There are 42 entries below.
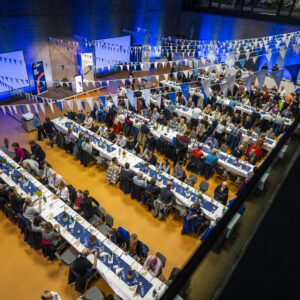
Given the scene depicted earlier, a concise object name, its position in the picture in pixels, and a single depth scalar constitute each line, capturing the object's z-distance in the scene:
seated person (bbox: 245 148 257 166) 8.52
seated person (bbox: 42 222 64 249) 5.43
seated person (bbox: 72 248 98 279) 4.84
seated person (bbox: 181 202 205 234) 6.19
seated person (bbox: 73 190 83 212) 6.43
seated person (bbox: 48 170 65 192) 7.10
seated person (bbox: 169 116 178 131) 10.34
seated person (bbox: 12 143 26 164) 7.98
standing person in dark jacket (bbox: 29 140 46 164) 8.23
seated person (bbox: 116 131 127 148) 9.05
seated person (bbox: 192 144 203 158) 8.38
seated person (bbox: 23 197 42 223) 5.88
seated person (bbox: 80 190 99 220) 6.13
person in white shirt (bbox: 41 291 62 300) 4.22
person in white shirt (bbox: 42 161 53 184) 7.34
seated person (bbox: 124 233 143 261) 5.28
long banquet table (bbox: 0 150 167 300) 4.60
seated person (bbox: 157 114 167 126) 10.75
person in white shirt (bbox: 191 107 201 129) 10.79
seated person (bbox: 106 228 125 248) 5.51
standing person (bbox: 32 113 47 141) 10.23
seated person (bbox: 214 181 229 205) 6.91
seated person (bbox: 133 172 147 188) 7.17
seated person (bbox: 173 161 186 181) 7.70
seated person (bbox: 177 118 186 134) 9.91
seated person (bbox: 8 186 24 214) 6.17
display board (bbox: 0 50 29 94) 12.71
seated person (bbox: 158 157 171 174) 7.88
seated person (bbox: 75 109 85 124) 10.67
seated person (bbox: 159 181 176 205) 6.67
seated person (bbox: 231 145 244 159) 8.50
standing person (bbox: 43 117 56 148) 9.69
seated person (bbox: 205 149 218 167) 8.13
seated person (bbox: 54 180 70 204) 6.62
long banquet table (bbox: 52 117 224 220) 6.60
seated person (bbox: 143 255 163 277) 4.83
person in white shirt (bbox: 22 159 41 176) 7.54
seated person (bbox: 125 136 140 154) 8.95
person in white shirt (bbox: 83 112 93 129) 10.25
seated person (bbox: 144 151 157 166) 8.26
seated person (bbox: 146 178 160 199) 6.89
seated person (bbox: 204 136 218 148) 8.95
